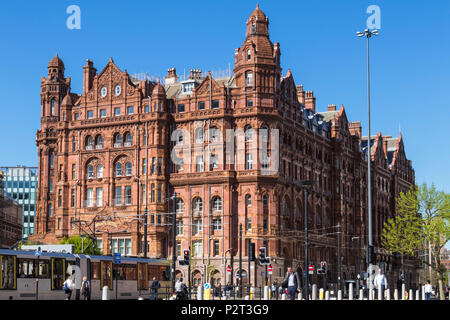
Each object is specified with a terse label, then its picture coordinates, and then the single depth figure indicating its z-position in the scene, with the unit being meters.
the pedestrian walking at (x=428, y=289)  53.19
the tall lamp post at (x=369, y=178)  44.56
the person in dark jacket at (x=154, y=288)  55.41
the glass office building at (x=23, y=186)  182.38
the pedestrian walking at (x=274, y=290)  71.89
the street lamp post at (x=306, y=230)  47.79
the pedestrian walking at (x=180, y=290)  45.40
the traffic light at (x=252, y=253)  62.03
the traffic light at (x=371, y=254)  44.38
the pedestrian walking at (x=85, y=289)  44.47
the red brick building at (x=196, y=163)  95.31
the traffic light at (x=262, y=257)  53.65
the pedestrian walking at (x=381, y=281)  47.03
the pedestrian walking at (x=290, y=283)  41.94
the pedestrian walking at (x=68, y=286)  44.56
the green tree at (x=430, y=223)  76.44
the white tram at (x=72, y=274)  44.81
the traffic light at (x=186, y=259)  57.31
